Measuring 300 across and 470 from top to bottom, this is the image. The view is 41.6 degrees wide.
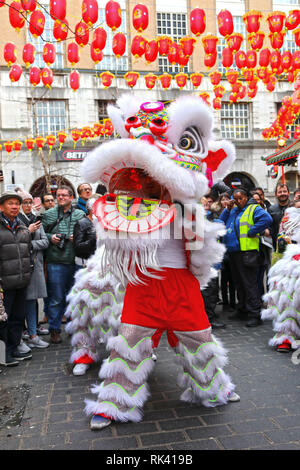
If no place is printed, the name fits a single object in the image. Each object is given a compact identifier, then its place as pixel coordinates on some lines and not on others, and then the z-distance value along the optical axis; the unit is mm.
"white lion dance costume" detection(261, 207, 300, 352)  3846
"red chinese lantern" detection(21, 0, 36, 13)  5199
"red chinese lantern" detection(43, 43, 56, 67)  10391
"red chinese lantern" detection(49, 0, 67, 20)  7926
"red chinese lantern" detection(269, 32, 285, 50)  9445
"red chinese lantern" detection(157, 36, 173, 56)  10438
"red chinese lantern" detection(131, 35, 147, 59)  10359
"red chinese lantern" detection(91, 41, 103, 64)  10414
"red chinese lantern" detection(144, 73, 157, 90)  12078
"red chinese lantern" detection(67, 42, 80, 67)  10711
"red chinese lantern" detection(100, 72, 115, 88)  12052
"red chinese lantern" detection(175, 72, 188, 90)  12461
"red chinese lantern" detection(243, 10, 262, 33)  9344
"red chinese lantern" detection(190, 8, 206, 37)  9547
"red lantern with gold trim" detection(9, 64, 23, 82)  11356
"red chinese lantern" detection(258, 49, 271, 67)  11188
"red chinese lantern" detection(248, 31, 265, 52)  9722
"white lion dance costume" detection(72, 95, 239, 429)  2498
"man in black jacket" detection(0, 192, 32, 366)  4129
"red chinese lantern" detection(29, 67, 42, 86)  11625
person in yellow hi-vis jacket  5426
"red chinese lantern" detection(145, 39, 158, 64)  10773
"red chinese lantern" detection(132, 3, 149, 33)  9586
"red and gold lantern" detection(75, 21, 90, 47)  9173
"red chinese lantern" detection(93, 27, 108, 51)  10125
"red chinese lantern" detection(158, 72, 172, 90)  12740
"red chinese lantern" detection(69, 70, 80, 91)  12150
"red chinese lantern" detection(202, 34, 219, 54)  10360
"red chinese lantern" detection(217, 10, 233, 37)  9461
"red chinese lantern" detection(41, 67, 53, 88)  11586
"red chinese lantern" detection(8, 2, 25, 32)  8539
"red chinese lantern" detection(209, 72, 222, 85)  12564
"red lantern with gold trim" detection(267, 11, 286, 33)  9203
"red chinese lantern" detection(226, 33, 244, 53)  10484
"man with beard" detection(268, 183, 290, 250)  6344
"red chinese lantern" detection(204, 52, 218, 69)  10766
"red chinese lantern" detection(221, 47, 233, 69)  11641
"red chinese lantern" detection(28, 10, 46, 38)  8502
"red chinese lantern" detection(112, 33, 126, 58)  10805
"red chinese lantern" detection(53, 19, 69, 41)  8766
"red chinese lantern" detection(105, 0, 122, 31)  9102
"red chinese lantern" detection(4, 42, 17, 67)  10311
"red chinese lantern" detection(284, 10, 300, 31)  8711
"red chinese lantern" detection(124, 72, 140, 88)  11836
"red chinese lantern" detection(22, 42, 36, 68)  10530
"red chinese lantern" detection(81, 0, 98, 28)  8570
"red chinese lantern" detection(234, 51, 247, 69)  11055
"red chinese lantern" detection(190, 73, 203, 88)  12663
